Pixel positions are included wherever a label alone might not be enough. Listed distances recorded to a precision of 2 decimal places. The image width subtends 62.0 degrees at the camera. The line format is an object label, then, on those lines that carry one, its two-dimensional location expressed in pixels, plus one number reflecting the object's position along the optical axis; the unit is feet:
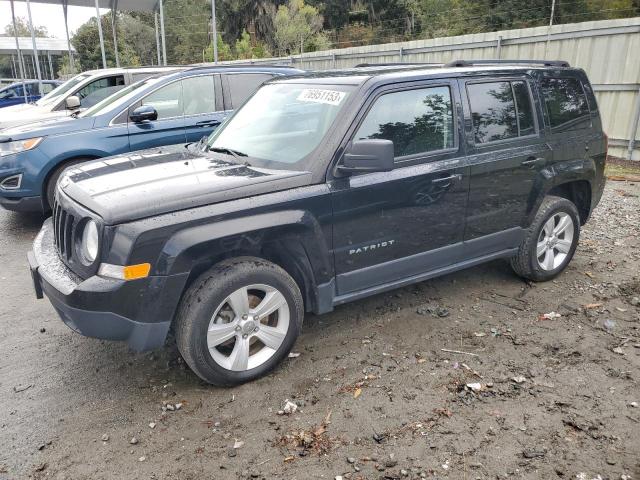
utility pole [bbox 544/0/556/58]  35.24
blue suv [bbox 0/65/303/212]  20.47
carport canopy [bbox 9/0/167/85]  57.29
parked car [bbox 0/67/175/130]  28.35
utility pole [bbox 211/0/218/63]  50.70
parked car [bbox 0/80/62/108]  63.26
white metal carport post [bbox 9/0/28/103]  60.14
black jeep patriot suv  9.86
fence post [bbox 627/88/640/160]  31.99
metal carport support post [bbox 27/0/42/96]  56.16
